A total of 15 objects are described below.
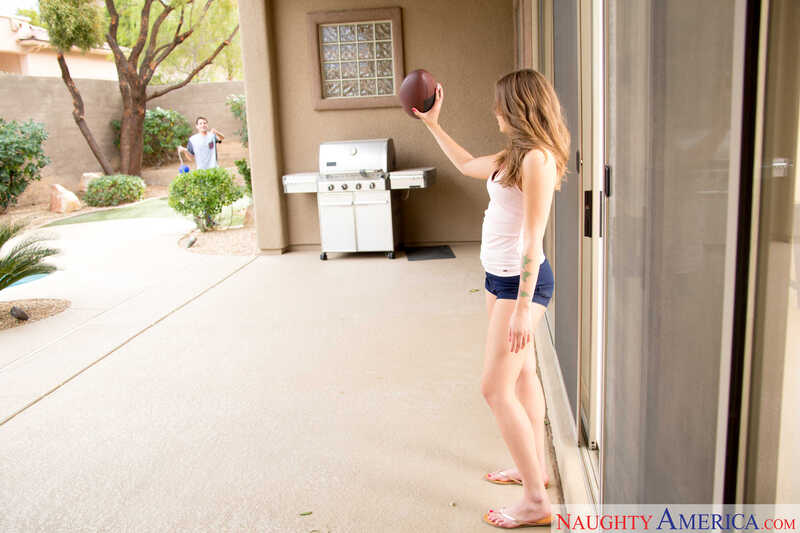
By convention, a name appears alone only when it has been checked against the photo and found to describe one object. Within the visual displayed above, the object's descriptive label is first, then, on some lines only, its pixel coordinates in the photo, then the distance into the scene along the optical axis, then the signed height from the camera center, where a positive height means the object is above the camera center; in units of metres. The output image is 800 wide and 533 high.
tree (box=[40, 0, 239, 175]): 12.74 +2.03
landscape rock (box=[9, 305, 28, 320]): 5.25 -1.22
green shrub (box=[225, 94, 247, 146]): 16.08 +0.83
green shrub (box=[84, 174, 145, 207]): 12.59 -0.78
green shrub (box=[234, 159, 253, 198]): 10.54 -0.40
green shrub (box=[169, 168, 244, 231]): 8.76 -0.63
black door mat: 7.01 -1.23
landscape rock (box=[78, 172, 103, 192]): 13.57 -0.57
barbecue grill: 6.88 -0.52
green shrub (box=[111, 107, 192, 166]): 15.79 +0.27
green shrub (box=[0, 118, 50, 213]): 10.95 -0.05
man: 9.54 -0.04
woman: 1.93 -0.38
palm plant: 5.11 -0.81
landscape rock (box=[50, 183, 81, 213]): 11.91 -0.86
